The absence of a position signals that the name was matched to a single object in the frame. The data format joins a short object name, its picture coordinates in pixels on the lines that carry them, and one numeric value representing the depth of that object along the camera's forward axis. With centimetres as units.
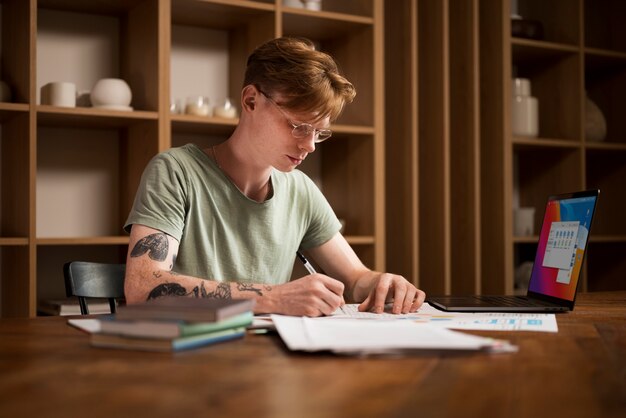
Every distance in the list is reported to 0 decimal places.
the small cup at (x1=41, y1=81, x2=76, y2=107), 287
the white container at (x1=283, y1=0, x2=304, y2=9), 328
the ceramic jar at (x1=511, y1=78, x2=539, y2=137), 381
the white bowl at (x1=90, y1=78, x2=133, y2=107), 293
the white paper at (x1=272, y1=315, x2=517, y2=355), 107
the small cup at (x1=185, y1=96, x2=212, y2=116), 307
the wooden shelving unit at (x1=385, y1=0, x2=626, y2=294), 360
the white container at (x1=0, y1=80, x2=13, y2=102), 283
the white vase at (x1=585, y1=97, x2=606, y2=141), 402
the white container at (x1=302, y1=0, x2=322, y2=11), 330
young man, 179
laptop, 168
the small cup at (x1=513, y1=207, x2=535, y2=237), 387
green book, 110
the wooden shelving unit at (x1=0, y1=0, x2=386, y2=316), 284
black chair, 199
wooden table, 80
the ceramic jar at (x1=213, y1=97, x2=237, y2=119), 310
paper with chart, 139
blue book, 110
